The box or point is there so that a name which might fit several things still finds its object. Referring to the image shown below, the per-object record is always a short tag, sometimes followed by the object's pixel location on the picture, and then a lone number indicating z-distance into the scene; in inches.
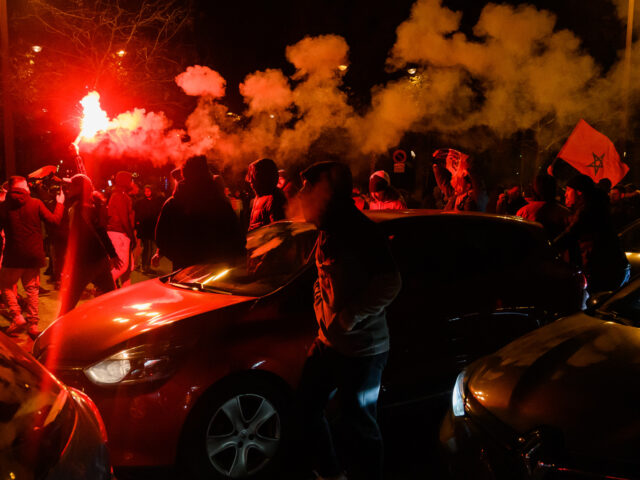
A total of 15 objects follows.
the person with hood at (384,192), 298.8
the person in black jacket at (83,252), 251.0
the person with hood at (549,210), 280.8
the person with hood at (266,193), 253.0
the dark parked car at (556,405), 87.8
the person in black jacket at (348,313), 114.7
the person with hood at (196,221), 213.6
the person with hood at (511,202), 406.0
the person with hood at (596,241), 233.3
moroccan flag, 394.0
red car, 132.5
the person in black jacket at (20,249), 282.0
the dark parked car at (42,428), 63.9
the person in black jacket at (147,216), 459.8
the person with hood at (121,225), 363.6
